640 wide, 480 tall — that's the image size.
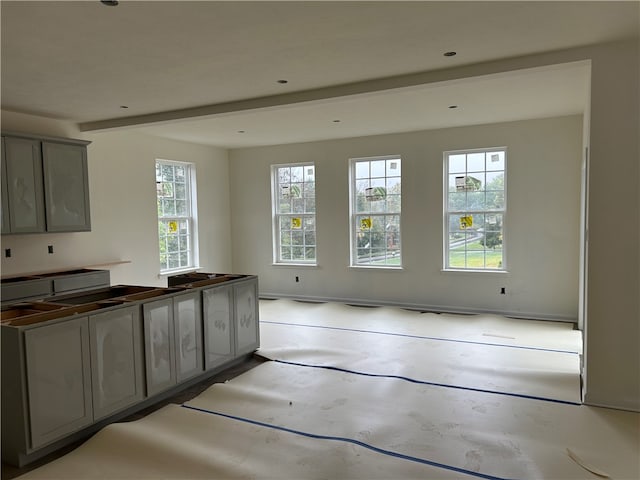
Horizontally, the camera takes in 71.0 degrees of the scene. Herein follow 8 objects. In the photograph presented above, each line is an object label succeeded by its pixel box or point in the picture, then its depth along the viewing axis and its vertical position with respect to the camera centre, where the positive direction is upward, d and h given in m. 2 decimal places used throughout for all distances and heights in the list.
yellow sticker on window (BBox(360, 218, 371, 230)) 7.49 -0.10
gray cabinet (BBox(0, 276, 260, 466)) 2.76 -1.02
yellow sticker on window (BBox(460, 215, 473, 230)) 6.75 -0.08
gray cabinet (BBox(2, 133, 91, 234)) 4.79 +0.43
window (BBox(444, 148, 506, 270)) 6.57 +0.10
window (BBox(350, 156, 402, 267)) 7.27 +0.10
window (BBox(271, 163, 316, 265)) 7.98 +0.11
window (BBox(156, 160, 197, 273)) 7.25 +0.11
